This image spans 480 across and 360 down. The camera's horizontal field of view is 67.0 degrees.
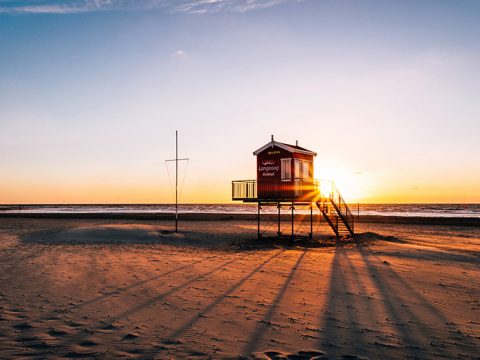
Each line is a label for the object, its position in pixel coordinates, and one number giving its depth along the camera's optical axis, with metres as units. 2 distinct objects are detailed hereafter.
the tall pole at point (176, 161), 27.05
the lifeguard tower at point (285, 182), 25.16
